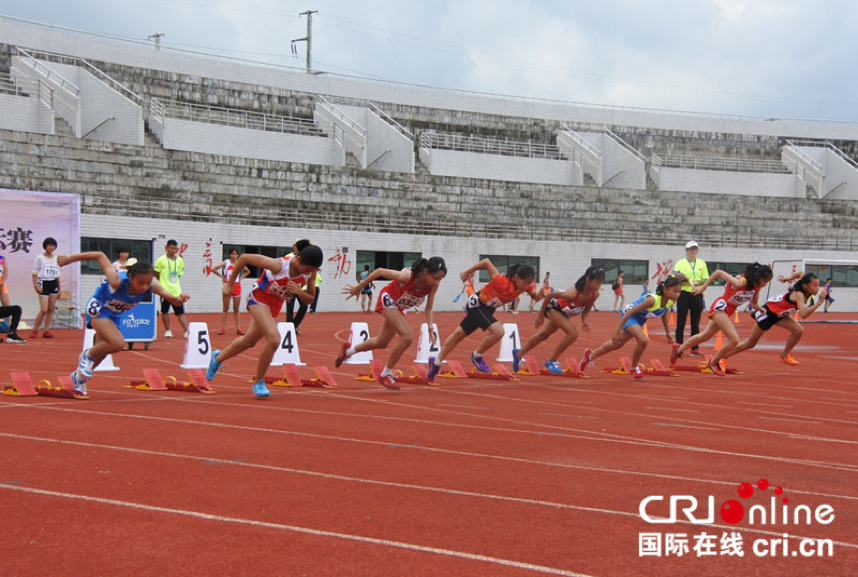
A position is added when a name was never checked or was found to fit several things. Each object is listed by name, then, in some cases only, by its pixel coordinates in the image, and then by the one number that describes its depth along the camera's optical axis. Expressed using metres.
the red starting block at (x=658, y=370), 15.16
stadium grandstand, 32.47
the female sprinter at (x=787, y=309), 14.98
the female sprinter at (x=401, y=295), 11.78
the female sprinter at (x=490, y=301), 13.48
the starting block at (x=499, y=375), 14.08
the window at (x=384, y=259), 36.50
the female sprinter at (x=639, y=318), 13.93
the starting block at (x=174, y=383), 11.14
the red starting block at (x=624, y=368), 15.37
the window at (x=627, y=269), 42.12
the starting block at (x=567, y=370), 14.80
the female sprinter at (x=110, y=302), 9.61
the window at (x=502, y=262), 39.44
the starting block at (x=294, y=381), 12.27
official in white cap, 18.09
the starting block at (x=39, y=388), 10.15
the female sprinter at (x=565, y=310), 13.88
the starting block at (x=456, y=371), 14.29
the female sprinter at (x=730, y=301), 14.93
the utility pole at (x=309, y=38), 62.81
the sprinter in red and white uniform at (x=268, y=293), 10.23
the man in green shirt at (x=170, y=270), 18.05
